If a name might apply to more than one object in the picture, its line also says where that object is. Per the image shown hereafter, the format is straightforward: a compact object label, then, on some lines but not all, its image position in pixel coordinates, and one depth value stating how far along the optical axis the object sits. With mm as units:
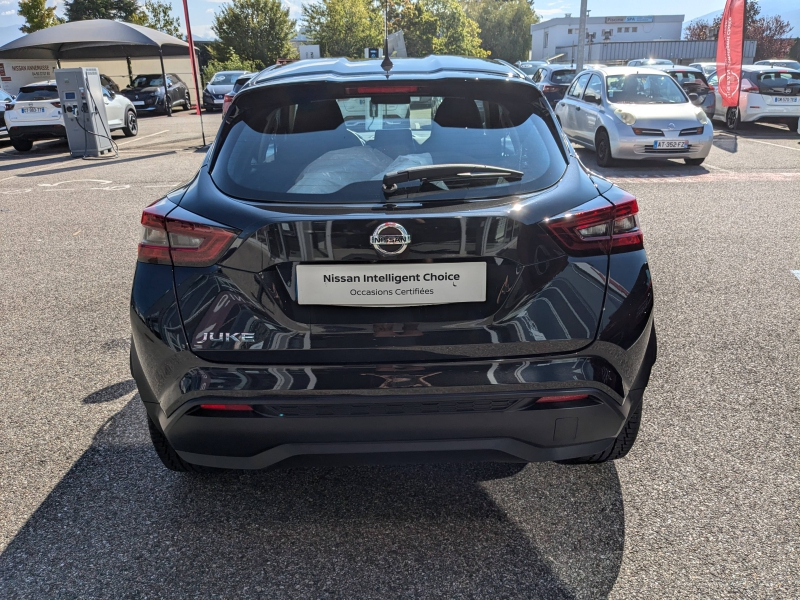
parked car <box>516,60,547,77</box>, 34409
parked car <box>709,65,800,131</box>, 17047
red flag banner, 16766
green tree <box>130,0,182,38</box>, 65188
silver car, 11867
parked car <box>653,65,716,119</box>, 17969
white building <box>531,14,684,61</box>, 91875
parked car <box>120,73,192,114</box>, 27109
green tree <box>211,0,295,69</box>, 48656
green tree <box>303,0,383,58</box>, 53094
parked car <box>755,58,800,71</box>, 28094
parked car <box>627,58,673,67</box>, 30888
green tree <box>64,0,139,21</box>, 61125
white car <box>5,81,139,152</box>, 16375
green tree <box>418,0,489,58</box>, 69938
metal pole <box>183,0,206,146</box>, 15406
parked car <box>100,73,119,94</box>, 19525
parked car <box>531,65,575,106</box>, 19859
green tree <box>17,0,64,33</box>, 48281
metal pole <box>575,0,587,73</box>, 29641
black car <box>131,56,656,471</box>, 2289
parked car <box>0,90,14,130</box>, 17297
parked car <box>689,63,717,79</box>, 21759
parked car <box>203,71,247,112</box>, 27578
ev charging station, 15102
